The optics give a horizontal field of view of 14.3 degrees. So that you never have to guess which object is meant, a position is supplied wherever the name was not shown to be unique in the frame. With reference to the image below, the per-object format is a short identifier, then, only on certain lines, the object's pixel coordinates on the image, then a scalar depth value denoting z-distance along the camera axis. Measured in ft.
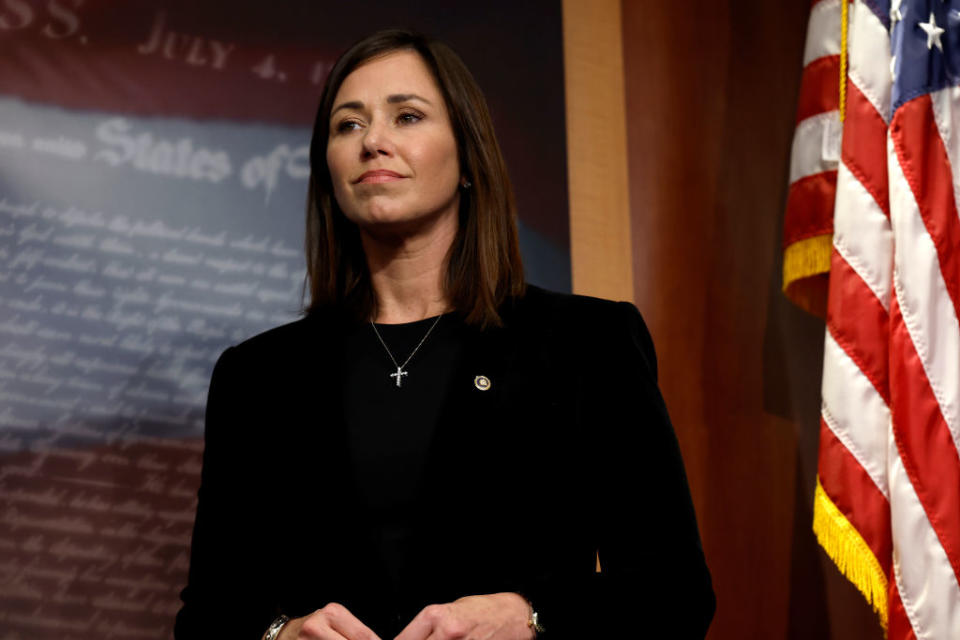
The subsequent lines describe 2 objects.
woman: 11.80
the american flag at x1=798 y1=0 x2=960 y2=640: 12.68
